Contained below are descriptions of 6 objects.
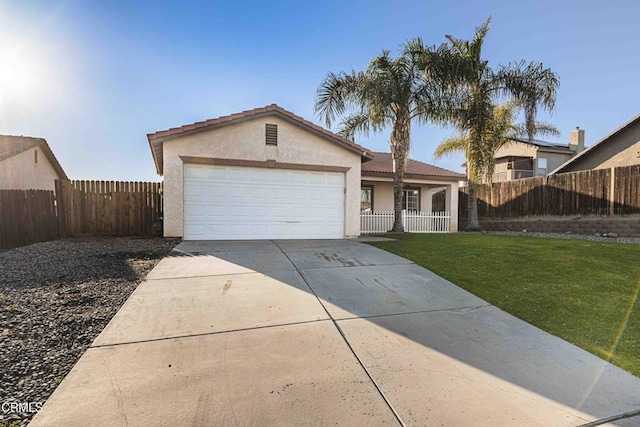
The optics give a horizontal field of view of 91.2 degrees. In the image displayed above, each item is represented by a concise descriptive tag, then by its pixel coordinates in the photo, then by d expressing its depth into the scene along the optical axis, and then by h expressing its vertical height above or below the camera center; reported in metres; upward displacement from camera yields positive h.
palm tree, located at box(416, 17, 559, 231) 13.31 +5.28
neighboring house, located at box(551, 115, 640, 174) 16.97 +3.22
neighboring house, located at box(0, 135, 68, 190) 14.59 +2.27
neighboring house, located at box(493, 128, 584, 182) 25.20 +4.17
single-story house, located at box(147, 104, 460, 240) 10.16 +0.99
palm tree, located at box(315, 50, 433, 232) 12.34 +4.38
